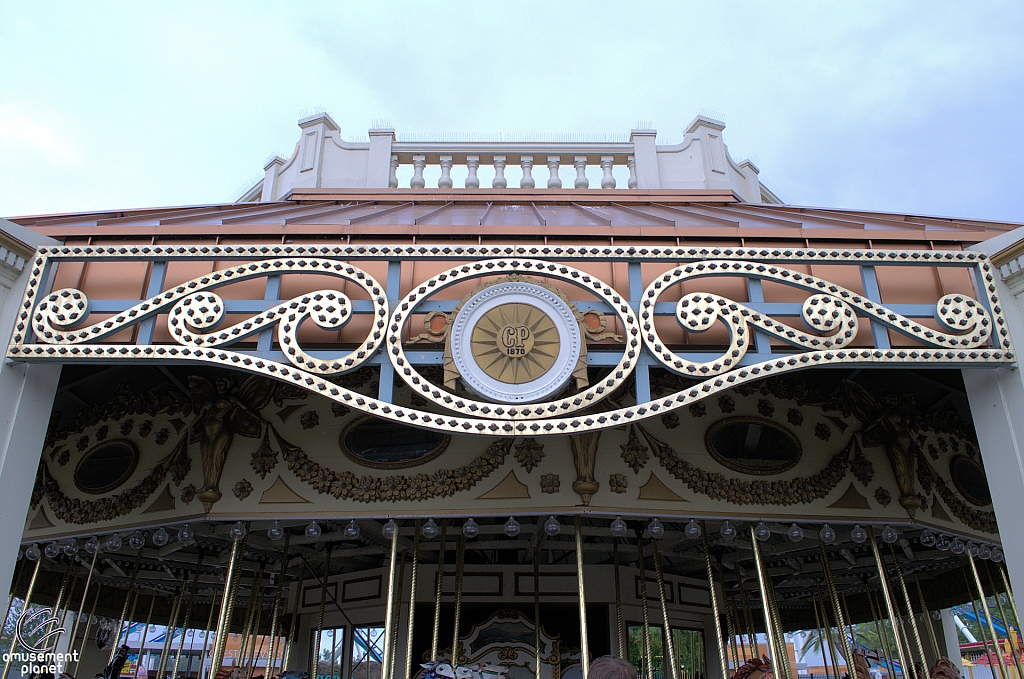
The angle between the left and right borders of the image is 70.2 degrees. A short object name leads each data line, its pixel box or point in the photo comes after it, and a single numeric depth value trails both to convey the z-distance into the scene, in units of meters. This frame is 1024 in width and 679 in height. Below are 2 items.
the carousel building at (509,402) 5.70
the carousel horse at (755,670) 7.06
